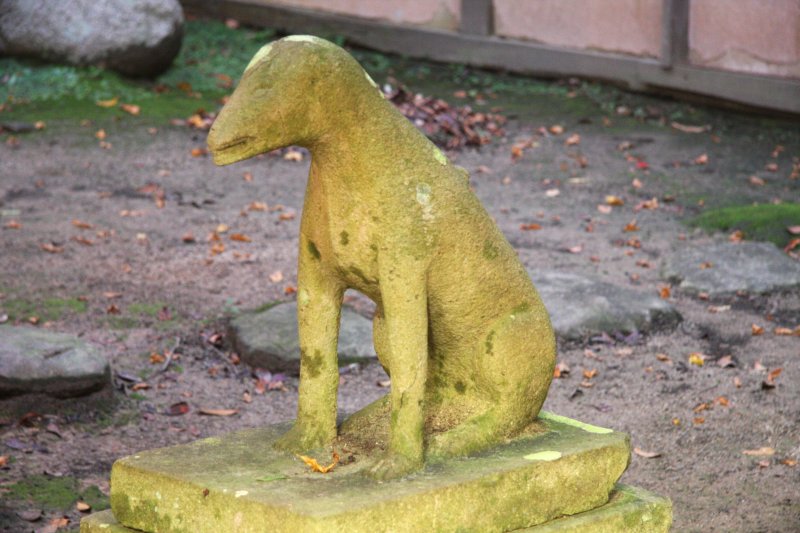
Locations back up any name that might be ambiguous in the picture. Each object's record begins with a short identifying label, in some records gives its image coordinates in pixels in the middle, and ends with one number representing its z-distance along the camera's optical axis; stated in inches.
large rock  1002.1
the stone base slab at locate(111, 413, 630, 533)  275.9
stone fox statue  279.3
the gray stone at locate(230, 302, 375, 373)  546.3
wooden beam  940.0
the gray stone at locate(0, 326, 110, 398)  486.9
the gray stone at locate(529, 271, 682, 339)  581.0
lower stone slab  305.7
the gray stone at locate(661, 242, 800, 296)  641.0
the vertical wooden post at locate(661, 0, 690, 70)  957.2
